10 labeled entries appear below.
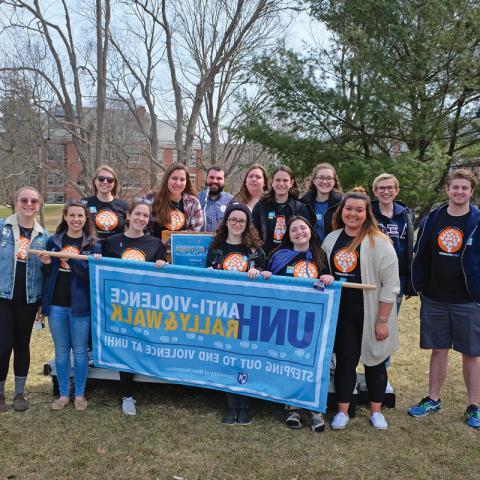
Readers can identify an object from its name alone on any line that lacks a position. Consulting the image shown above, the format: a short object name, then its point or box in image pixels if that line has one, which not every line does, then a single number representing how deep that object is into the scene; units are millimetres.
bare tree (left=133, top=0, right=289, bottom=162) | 15375
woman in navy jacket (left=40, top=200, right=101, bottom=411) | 4211
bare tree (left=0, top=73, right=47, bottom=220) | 17978
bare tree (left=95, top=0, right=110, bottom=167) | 14656
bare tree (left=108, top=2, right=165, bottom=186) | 18562
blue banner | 4008
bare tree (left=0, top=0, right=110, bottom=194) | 14781
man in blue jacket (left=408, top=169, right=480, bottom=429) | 4055
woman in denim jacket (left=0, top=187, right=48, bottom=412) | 4113
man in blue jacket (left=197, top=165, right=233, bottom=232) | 5309
